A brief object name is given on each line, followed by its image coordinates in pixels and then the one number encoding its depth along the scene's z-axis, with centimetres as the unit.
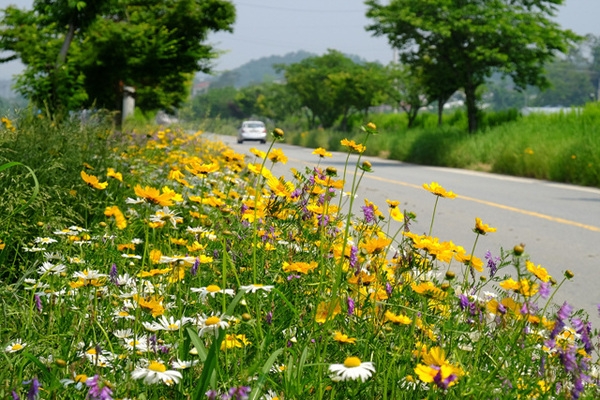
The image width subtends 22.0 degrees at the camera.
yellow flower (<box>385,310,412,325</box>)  411
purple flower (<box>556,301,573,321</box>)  363
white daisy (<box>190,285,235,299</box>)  409
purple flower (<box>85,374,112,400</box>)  293
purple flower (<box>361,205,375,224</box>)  589
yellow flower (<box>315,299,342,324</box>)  421
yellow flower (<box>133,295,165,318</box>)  416
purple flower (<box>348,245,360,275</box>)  538
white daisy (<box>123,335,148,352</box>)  427
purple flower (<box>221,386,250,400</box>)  274
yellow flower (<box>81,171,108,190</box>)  588
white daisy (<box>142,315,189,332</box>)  417
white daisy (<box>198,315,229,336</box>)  356
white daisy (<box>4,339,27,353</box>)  416
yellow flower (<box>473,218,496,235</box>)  480
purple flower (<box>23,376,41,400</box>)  294
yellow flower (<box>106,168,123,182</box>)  711
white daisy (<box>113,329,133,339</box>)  451
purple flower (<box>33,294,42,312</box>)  505
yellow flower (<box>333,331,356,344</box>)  397
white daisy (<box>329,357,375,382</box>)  305
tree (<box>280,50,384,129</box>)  8704
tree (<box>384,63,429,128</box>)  6952
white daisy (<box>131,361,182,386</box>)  315
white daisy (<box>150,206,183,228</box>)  522
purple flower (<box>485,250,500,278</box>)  503
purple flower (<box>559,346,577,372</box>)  349
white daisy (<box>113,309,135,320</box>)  473
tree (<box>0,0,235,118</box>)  2447
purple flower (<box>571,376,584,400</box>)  344
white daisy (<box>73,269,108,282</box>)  473
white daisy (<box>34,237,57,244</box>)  654
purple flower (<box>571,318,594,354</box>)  368
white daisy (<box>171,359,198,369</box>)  371
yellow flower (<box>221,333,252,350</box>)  410
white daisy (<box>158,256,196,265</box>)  442
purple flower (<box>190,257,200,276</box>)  492
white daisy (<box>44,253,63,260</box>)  560
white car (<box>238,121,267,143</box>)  8990
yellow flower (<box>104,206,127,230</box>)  587
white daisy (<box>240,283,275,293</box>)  386
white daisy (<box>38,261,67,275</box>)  518
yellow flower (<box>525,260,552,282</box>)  412
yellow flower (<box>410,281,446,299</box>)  421
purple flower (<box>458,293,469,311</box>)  462
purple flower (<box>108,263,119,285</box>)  527
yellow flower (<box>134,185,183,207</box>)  478
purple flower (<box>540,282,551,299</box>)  392
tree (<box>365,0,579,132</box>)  4429
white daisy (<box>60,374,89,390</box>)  314
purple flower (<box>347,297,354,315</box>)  469
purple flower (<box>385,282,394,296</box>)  492
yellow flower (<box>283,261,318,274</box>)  472
